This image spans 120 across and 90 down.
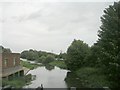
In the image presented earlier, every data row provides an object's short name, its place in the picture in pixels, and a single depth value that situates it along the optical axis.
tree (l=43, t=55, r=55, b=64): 46.42
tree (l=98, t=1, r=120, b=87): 9.20
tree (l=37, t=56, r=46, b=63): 47.28
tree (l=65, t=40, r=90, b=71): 22.74
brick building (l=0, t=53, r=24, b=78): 14.29
